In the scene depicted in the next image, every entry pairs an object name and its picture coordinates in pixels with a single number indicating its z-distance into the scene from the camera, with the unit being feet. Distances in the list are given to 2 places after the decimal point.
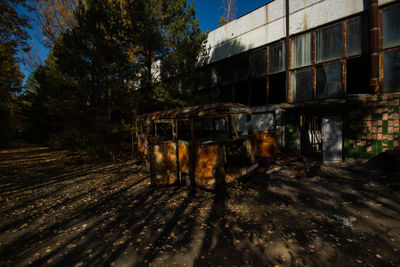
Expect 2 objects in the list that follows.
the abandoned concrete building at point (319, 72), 24.89
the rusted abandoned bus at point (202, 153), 15.52
